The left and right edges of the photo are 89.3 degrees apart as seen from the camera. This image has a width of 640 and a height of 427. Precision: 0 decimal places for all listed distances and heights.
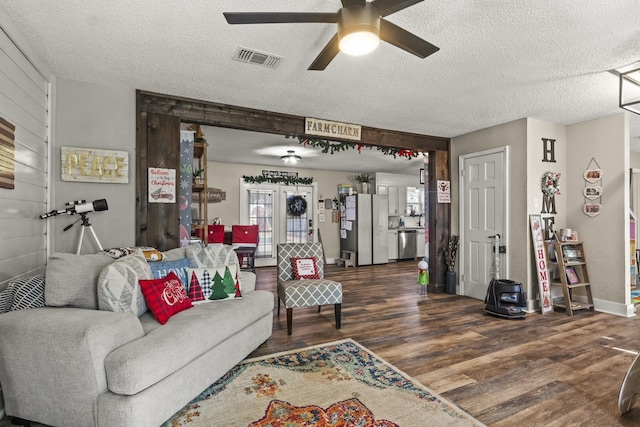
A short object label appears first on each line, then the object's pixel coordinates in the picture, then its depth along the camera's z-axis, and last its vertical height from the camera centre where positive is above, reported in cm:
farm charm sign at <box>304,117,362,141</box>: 414 +116
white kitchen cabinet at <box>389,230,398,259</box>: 832 -71
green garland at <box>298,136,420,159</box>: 455 +106
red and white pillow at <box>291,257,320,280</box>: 369 -60
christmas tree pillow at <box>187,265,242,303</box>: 264 -57
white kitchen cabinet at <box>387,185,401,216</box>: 844 +44
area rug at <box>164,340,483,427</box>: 186 -117
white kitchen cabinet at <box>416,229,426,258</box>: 869 -74
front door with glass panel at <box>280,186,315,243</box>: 784 +5
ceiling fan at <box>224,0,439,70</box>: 159 +99
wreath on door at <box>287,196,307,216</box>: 782 +28
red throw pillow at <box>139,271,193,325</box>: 220 -57
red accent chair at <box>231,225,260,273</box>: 598 -42
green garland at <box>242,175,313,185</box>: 739 +87
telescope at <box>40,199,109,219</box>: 266 +7
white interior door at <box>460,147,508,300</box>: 439 +4
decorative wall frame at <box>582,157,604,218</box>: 411 +35
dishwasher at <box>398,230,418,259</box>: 844 -71
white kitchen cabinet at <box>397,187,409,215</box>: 861 +45
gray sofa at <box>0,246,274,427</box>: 160 -78
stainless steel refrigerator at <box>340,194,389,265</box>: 776 -25
